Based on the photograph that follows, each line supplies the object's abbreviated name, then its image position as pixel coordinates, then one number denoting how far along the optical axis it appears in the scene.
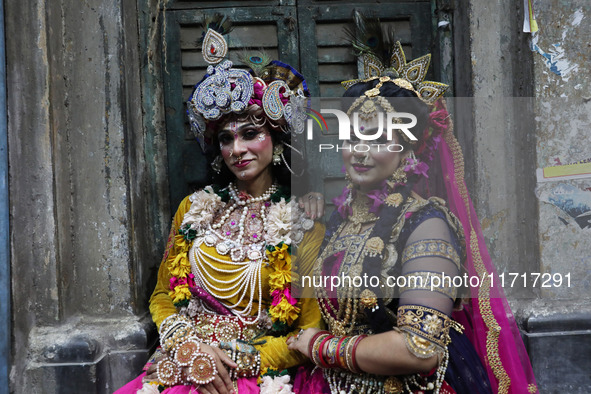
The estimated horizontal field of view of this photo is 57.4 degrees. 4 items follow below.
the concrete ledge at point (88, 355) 2.82
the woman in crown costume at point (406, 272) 1.97
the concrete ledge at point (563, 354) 2.73
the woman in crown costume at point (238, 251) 2.47
